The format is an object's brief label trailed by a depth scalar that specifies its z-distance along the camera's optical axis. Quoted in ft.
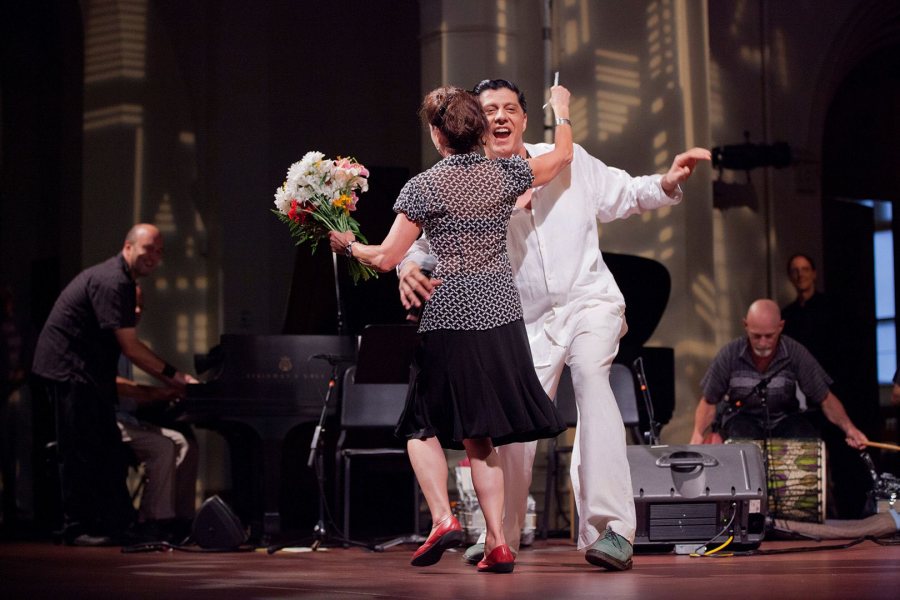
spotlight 32.63
